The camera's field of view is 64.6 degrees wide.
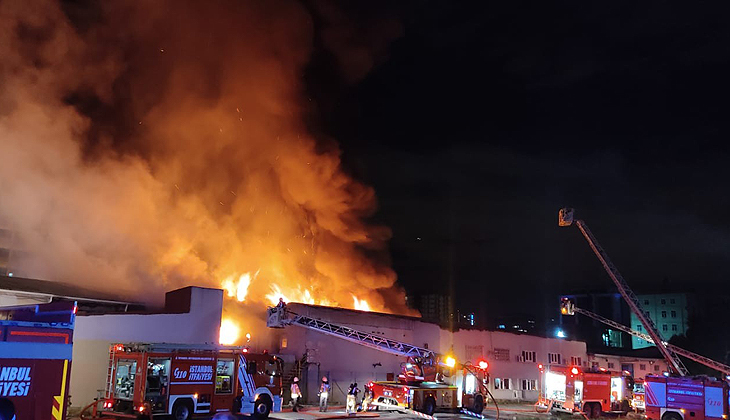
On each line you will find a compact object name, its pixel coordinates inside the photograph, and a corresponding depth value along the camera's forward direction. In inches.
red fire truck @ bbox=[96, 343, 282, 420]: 680.4
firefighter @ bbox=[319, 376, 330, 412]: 916.0
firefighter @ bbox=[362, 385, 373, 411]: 912.9
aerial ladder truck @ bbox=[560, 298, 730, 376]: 1344.7
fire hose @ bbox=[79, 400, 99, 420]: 703.7
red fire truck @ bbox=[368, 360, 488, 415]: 850.8
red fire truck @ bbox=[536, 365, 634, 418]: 990.4
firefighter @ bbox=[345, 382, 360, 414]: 899.4
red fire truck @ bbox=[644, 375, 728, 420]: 852.0
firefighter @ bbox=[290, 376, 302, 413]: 896.3
